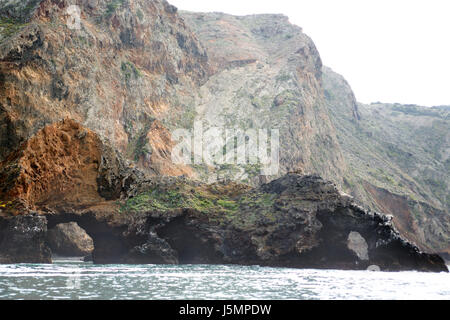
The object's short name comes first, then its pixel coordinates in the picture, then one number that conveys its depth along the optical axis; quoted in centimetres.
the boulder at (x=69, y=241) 9231
